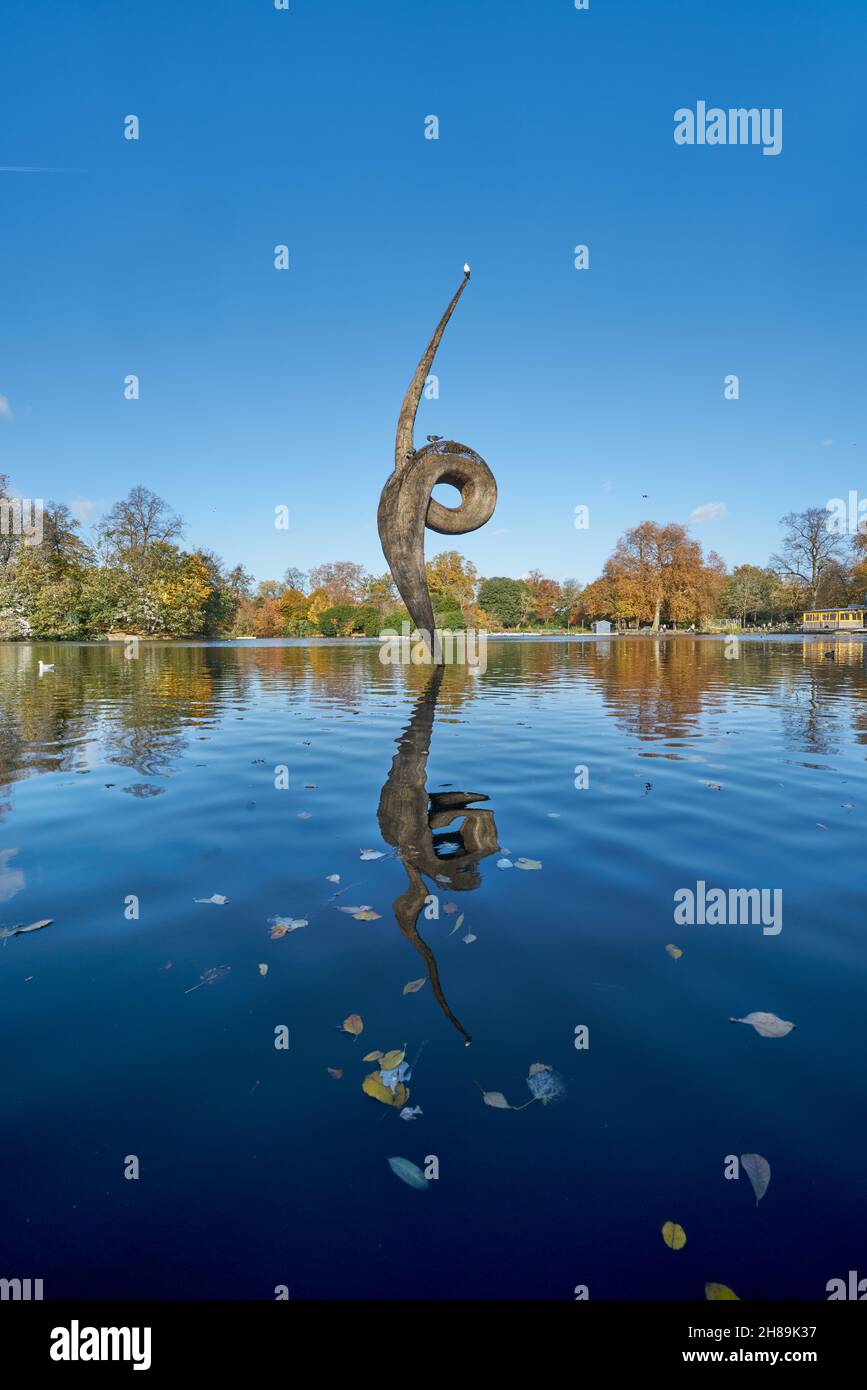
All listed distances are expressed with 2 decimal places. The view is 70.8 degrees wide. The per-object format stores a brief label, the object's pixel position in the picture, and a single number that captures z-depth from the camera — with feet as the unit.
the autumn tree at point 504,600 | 320.29
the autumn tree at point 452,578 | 210.59
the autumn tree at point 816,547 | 245.86
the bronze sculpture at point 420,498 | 52.08
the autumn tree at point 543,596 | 327.26
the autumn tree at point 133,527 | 173.27
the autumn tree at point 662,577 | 230.07
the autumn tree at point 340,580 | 287.57
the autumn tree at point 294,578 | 315.12
